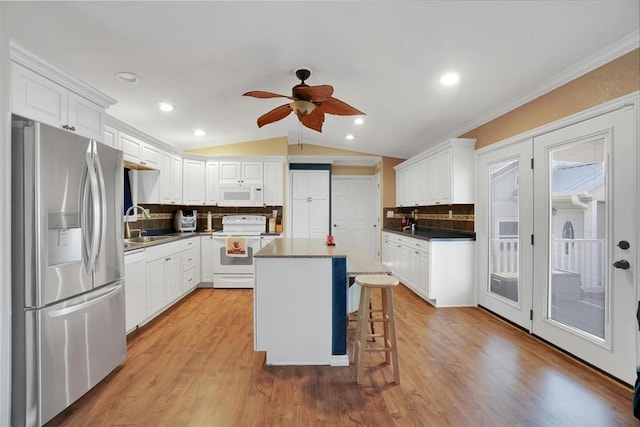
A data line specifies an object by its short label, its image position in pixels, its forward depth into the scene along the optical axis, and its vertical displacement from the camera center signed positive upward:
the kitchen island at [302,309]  2.31 -0.76
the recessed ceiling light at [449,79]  2.67 +1.27
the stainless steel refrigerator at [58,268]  1.54 -0.32
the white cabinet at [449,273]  3.71 -0.76
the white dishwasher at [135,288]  2.69 -0.73
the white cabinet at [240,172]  4.97 +0.71
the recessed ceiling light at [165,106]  3.30 +1.24
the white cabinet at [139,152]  3.18 +0.73
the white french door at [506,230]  2.91 -0.18
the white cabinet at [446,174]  3.75 +0.56
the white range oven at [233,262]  4.57 -0.77
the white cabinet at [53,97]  1.61 +0.74
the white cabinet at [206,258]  4.64 -0.72
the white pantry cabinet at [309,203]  6.24 +0.23
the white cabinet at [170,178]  4.04 +0.51
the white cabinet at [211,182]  4.94 +0.53
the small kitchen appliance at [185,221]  4.71 -0.13
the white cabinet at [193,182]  4.66 +0.52
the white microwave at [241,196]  4.96 +0.30
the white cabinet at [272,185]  5.05 +0.49
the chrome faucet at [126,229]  3.60 -0.20
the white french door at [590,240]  1.99 -0.21
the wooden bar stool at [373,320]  2.08 -0.77
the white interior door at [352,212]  6.87 +0.04
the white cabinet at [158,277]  2.78 -0.74
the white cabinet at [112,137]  2.86 +0.77
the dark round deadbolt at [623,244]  1.98 -0.21
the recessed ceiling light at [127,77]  2.57 +1.23
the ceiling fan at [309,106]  2.27 +0.92
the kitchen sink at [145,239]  3.49 -0.32
